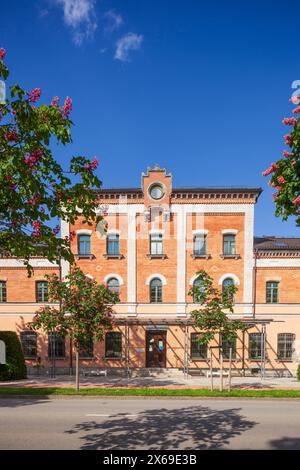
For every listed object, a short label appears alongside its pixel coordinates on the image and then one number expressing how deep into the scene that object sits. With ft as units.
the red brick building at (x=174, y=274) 75.51
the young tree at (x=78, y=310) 55.83
